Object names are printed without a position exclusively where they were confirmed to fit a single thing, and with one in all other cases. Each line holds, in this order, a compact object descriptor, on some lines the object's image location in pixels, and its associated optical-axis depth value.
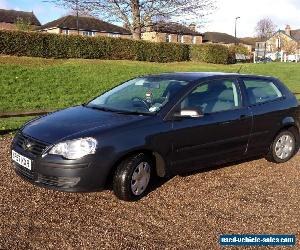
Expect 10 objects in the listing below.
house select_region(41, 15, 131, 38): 58.31
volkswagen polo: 4.46
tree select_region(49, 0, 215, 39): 28.69
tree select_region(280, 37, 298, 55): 90.22
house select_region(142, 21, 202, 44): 30.09
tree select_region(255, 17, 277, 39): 94.31
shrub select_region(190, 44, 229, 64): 30.64
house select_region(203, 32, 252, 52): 90.06
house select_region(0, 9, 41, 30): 65.94
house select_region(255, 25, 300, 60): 89.88
